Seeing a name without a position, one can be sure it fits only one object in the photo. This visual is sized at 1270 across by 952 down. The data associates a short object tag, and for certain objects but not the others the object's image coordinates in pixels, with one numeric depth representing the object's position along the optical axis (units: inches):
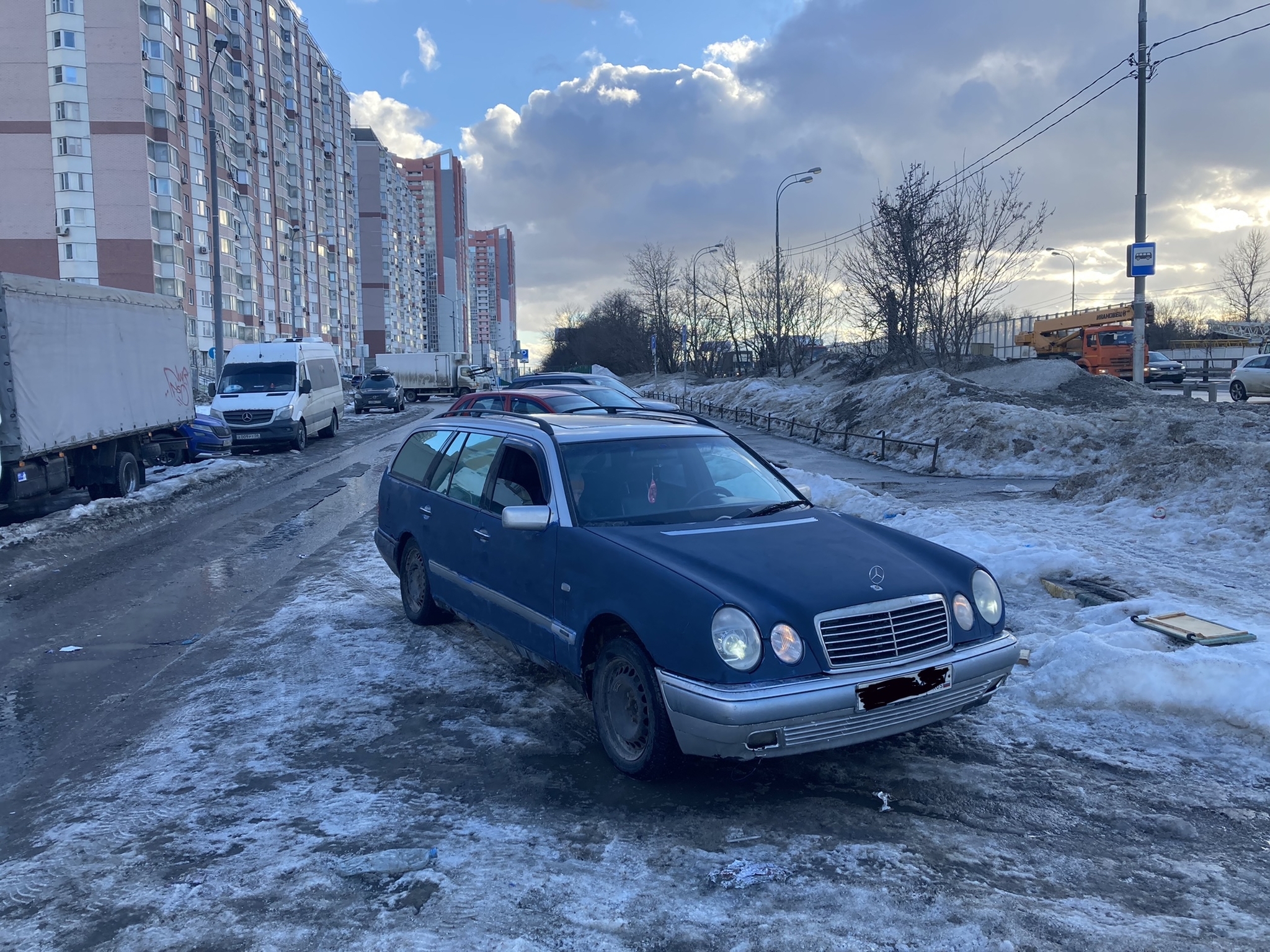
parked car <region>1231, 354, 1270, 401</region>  1040.2
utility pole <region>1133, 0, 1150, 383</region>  788.6
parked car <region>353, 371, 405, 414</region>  1624.0
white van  863.7
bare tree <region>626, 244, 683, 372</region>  2677.2
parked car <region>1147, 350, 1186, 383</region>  1588.3
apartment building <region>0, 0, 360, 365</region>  2410.2
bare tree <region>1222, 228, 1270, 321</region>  2625.5
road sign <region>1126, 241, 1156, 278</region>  789.2
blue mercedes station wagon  153.4
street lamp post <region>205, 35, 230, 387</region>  1117.1
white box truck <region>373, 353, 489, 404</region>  2014.0
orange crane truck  1562.5
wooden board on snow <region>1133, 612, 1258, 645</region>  227.9
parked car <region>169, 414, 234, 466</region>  783.1
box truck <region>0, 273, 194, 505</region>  471.5
